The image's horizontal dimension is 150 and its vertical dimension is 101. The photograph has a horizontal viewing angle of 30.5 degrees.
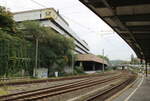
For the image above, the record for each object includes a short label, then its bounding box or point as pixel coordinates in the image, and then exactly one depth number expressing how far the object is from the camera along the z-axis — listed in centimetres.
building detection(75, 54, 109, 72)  9150
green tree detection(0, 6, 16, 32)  5408
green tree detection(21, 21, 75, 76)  6638
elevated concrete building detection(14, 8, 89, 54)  8594
